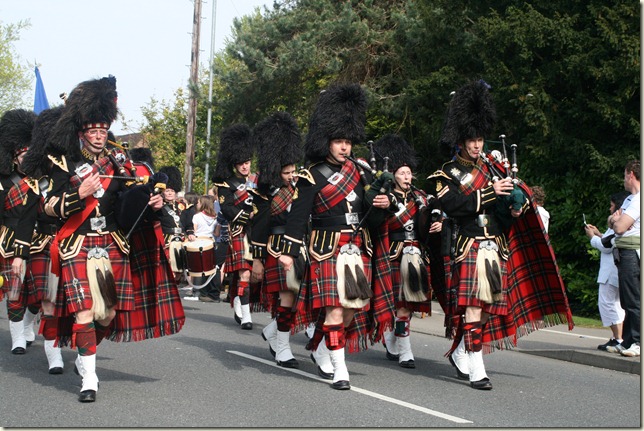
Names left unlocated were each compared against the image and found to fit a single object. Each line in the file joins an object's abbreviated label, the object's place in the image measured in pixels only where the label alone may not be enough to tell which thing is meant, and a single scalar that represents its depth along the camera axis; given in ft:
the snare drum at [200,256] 46.01
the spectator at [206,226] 54.34
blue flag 41.78
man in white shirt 31.37
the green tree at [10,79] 127.13
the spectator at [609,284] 33.78
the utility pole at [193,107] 92.48
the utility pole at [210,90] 86.21
